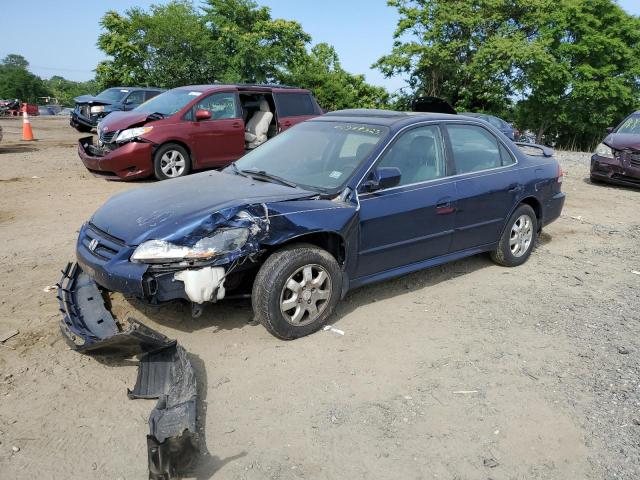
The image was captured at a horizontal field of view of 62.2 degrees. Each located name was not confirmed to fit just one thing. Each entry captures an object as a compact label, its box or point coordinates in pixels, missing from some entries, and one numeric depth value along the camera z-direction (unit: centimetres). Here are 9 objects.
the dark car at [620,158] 1055
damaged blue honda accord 356
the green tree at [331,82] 2564
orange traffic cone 1560
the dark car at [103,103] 1634
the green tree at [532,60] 2638
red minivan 871
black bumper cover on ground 249
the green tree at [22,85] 6688
